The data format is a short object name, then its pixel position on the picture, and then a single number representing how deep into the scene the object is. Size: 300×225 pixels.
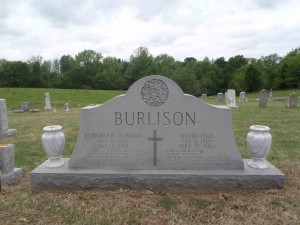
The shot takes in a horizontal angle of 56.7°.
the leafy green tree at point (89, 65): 65.25
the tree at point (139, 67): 64.08
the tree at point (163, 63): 64.44
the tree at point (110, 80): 62.47
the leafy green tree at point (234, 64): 64.81
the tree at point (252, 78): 52.25
